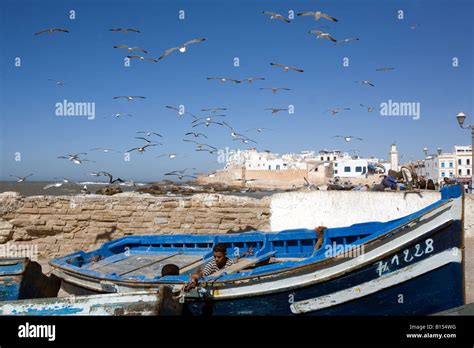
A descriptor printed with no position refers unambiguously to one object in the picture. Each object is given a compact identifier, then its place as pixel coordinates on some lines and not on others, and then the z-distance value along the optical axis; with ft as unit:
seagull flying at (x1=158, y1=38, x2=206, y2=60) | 32.57
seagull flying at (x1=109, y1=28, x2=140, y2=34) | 36.05
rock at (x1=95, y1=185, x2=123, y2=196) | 43.33
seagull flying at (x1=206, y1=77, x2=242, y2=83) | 40.38
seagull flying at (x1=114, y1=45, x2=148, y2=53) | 36.17
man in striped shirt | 16.72
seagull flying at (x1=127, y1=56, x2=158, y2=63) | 35.75
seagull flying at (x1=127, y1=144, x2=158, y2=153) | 45.23
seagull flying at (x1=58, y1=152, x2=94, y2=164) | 43.30
